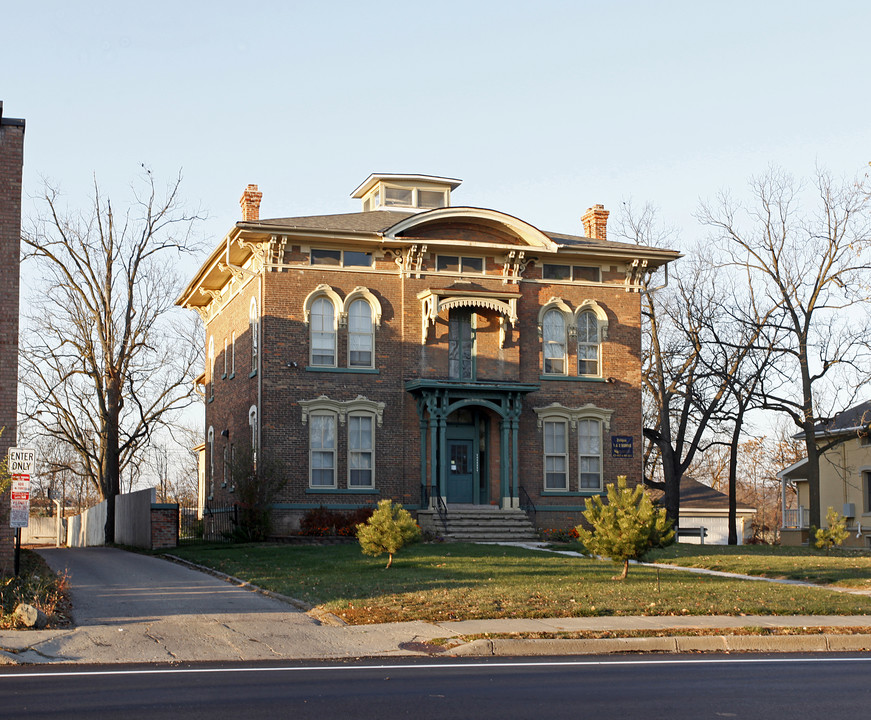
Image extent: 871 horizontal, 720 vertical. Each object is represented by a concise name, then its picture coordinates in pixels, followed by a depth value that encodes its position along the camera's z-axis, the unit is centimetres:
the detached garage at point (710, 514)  5209
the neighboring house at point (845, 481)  4359
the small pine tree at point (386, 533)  2045
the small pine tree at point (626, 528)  1842
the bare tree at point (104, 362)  3878
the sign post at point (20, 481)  1588
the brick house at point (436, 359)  3111
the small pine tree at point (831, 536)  2906
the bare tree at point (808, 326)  3281
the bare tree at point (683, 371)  3747
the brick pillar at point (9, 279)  1761
